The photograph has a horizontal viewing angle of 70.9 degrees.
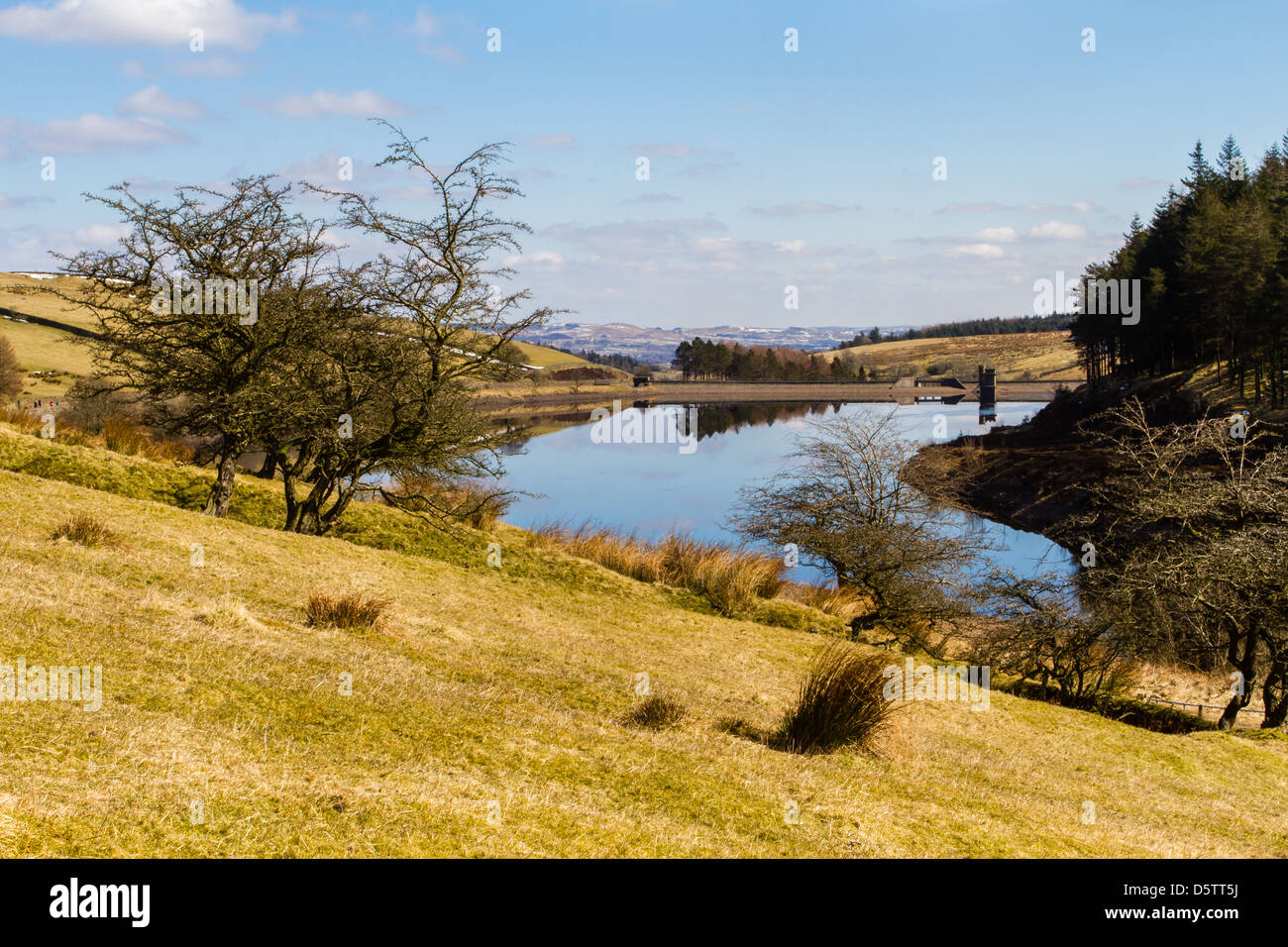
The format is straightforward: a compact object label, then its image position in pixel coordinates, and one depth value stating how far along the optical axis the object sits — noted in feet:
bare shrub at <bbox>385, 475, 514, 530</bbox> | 68.39
